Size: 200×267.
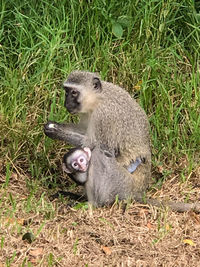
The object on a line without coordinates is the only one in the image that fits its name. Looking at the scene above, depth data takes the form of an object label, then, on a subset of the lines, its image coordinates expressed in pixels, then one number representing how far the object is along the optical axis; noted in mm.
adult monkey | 13070
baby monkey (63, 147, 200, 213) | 12906
